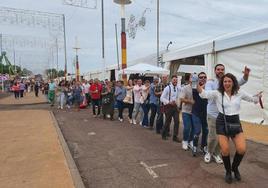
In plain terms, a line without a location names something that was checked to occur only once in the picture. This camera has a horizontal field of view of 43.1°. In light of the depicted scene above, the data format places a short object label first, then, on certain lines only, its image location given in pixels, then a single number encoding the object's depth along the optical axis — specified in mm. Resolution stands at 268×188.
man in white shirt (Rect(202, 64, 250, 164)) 5957
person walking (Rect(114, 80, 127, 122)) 13336
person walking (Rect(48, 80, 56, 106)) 20266
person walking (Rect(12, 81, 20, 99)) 30438
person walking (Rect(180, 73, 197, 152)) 7129
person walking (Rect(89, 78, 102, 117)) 14539
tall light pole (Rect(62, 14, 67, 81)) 45838
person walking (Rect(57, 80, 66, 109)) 19194
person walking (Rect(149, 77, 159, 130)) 10570
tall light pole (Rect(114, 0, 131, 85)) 18266
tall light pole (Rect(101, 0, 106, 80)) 25284
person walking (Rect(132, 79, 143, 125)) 11739
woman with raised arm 5145
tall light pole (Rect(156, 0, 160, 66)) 26500
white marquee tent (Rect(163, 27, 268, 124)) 11180
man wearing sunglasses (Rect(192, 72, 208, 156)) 6965
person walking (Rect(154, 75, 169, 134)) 9938
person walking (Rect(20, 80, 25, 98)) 31214
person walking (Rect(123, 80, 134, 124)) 12875
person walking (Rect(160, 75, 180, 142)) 8477
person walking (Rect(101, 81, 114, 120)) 13906
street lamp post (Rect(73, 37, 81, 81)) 33056
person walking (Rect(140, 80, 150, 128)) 11350
